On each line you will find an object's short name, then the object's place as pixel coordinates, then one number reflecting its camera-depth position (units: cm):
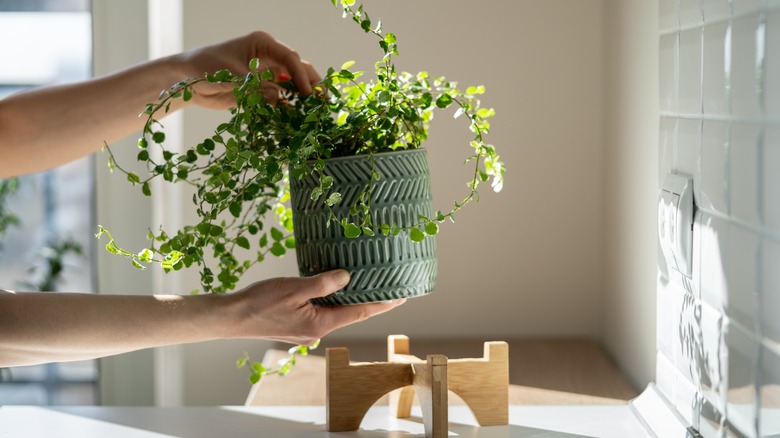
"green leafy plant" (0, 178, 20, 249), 213
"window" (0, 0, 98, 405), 203
